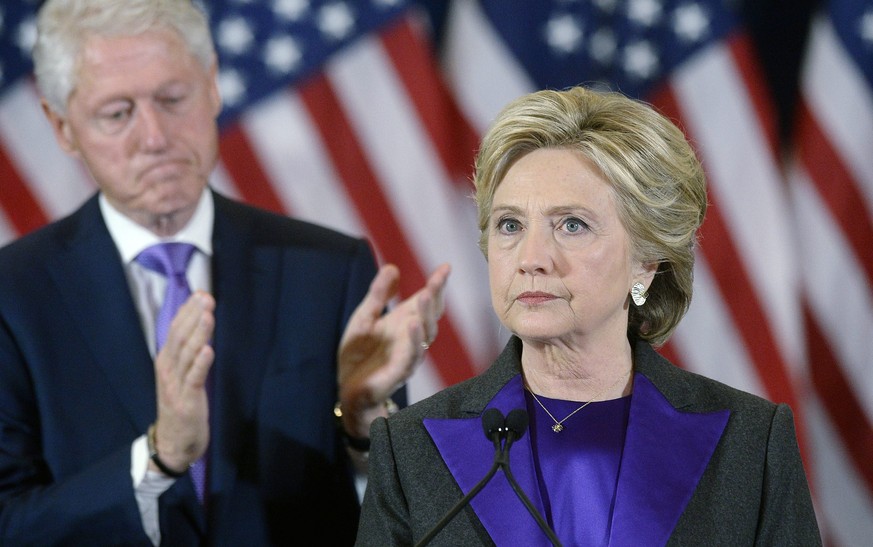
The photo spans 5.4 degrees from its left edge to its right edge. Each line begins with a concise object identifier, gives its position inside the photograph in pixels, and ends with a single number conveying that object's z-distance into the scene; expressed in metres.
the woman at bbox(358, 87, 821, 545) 8.32
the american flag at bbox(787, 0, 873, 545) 9.15
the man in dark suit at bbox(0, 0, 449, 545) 8.63
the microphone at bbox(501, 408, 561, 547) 8.20
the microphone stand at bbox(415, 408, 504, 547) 8.21
